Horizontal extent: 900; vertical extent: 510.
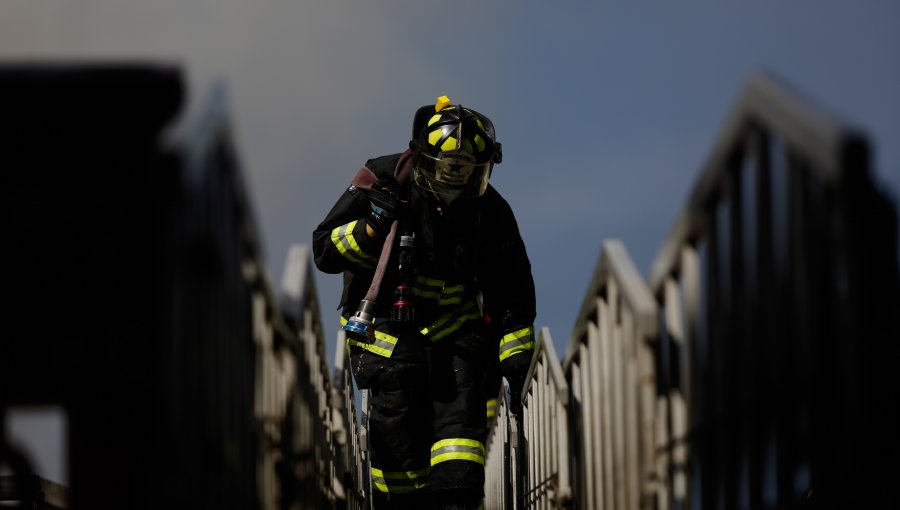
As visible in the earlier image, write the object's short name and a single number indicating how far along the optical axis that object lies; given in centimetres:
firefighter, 1546
